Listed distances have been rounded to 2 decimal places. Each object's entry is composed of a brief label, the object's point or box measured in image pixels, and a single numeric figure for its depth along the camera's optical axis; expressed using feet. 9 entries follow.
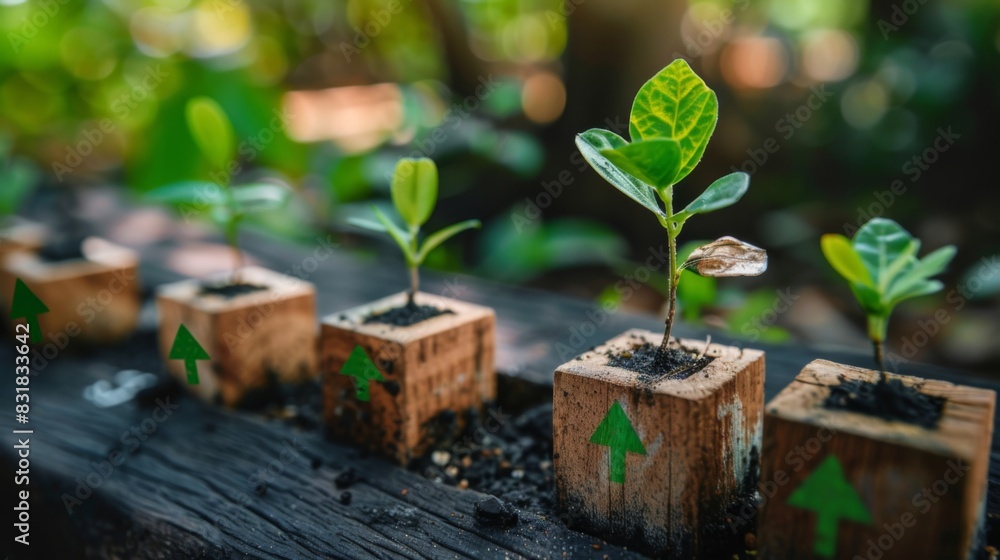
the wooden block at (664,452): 1.09
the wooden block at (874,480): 0.97
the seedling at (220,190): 1.43
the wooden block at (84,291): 1.69
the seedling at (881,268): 1.03
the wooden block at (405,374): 1.30
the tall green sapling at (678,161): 1.07
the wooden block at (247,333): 1.47
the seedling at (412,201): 1.29
